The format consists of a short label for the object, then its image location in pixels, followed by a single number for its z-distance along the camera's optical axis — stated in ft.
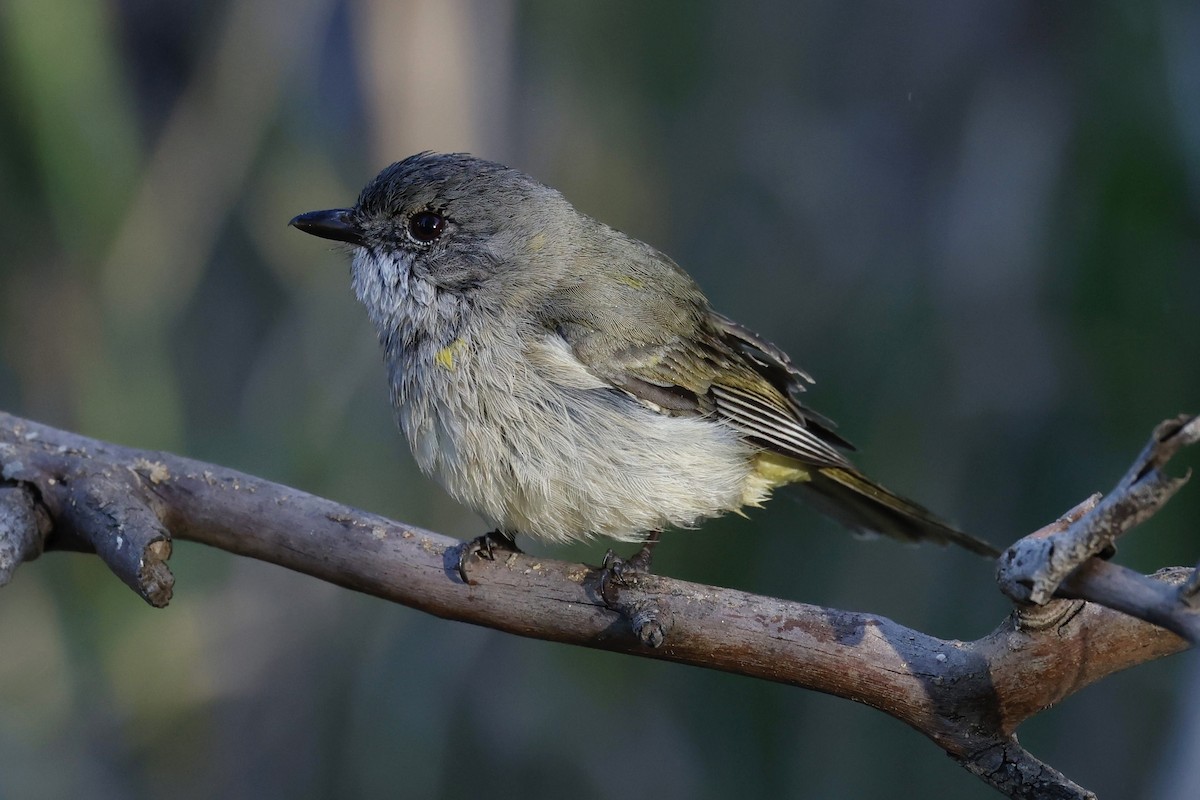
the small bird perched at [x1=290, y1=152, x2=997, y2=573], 11.95
